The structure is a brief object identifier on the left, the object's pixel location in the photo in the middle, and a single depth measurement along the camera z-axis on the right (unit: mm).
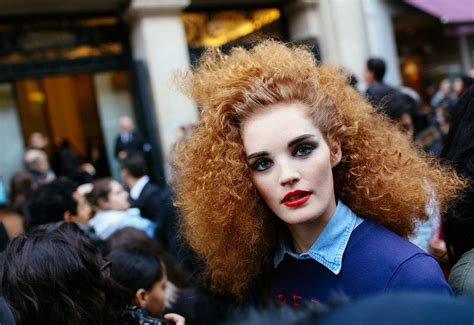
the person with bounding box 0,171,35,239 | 4281
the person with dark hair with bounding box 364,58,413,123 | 4188
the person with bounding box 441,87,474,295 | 1862
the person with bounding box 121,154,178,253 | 4129
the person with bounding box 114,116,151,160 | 9117
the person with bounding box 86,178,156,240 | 4221
